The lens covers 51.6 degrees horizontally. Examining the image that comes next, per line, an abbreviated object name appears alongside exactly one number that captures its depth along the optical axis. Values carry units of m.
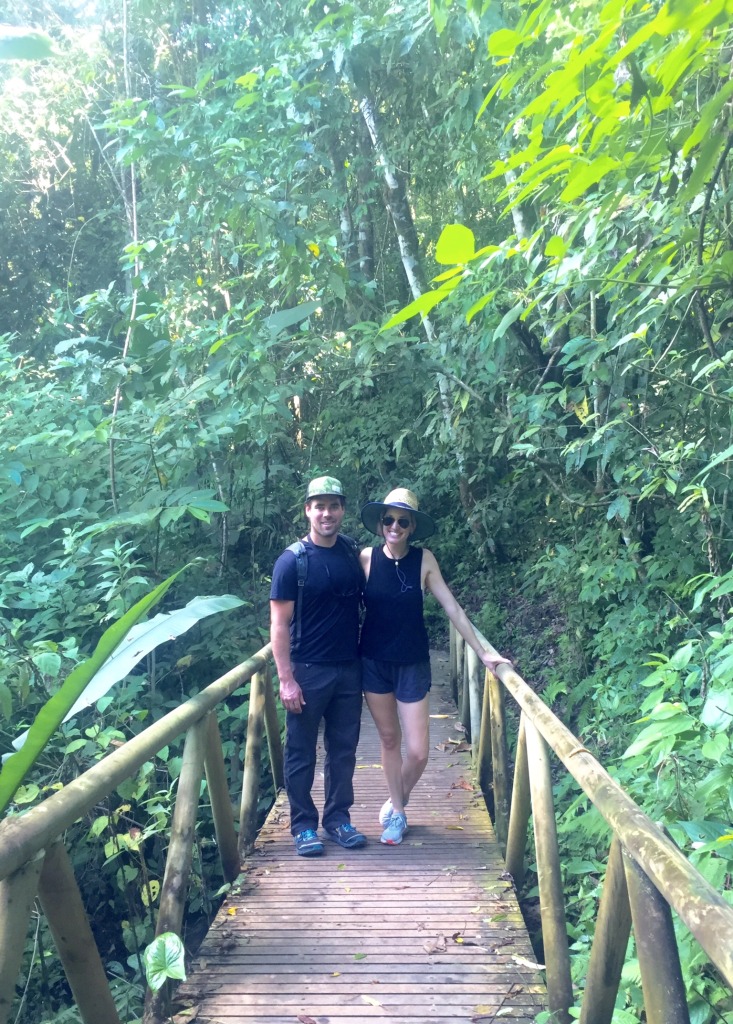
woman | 3.76
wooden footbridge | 1.69
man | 3.64
